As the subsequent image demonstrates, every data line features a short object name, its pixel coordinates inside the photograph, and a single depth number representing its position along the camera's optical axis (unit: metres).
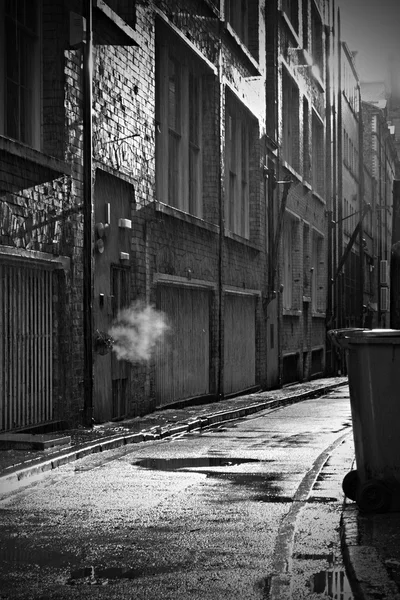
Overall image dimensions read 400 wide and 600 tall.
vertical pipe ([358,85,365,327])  45.41
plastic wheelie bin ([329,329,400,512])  8.46
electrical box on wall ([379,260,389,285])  62.91
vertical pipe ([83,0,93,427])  14.81
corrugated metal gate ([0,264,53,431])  12.98
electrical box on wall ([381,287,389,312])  63.62
